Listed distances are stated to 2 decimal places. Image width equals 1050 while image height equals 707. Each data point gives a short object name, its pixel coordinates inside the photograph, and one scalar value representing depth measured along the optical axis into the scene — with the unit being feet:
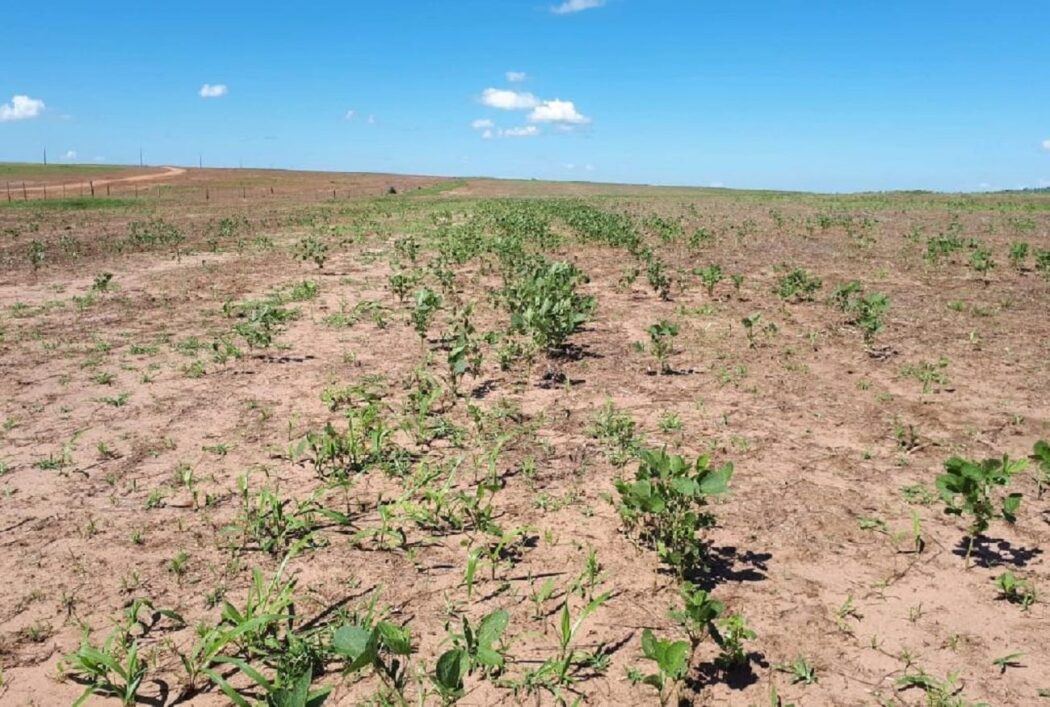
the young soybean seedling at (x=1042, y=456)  12.80
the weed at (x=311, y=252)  48.27
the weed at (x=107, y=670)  8.98
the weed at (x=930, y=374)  21.80
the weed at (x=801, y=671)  9.43
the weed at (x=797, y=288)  35.06
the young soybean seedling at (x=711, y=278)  36.54
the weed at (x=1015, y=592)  11.02
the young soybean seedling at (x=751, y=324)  26.50
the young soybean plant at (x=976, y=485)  12.14
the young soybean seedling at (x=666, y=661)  8.56
